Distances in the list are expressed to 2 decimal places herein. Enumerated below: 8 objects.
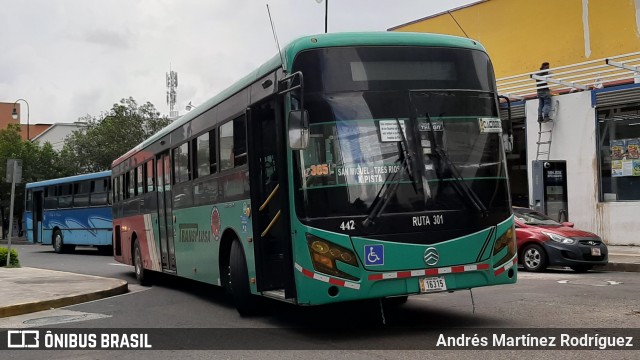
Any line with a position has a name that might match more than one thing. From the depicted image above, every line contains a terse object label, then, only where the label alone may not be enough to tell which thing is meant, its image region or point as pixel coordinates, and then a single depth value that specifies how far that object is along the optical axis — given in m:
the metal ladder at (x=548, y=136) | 21.80
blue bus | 26.67
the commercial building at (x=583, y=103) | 20.20
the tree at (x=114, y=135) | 47.09
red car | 14.89
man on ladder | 21.77
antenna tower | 62.03
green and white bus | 7.36
